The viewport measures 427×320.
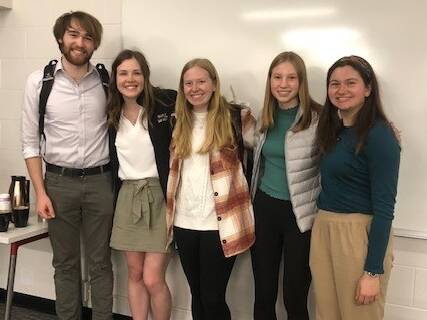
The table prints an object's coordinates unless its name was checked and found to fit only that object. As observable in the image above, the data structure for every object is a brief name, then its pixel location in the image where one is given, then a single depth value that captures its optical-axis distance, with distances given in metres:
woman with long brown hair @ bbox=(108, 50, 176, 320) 2.07
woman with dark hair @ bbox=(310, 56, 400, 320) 1.50
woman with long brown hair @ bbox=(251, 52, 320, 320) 1.83
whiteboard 1.86
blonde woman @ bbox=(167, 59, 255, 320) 1.91
